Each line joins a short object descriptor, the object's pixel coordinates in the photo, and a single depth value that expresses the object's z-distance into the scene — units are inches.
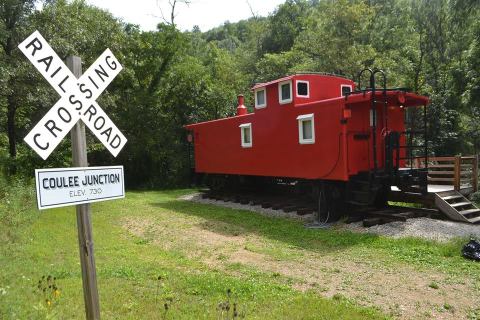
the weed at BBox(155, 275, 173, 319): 201.9
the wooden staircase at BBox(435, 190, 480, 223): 407.2
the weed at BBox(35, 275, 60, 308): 190.2
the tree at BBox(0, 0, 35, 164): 610.5
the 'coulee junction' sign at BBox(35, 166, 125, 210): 121.5
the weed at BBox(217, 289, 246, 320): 185.3
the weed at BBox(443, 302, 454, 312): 209.6
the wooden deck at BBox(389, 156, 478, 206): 444.1
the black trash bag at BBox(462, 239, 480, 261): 286.7
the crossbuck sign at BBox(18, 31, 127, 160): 121.4
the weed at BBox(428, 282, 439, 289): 237.1
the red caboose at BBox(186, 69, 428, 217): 418.0
